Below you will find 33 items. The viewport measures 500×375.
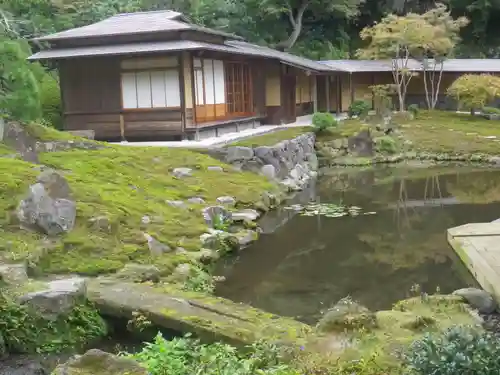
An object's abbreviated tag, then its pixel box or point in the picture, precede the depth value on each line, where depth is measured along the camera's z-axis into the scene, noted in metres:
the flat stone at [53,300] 6.55
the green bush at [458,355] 4.19
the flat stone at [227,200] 13.90
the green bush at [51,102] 23.72
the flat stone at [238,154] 17.95
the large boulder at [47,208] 9.27
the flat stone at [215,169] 16.31
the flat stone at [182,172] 15.18
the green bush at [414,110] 31.67
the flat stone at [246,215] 13.13
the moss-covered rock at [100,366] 4.45
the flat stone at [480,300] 7.50
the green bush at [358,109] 32.47
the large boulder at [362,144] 24.73
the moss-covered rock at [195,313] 6.27
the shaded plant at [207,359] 4.92
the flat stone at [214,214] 12.32
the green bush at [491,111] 31.29
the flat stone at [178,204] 12.69
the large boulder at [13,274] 7.08
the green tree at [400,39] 31.52
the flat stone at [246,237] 11.89
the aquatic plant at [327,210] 14.80
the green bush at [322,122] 25.25
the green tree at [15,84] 13.39
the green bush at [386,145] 24.88
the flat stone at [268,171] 18.02
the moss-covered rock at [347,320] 6.24
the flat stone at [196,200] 13.26
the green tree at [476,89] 29.56
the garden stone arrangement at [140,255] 6.34
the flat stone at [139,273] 8.48
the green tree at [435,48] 32.03
